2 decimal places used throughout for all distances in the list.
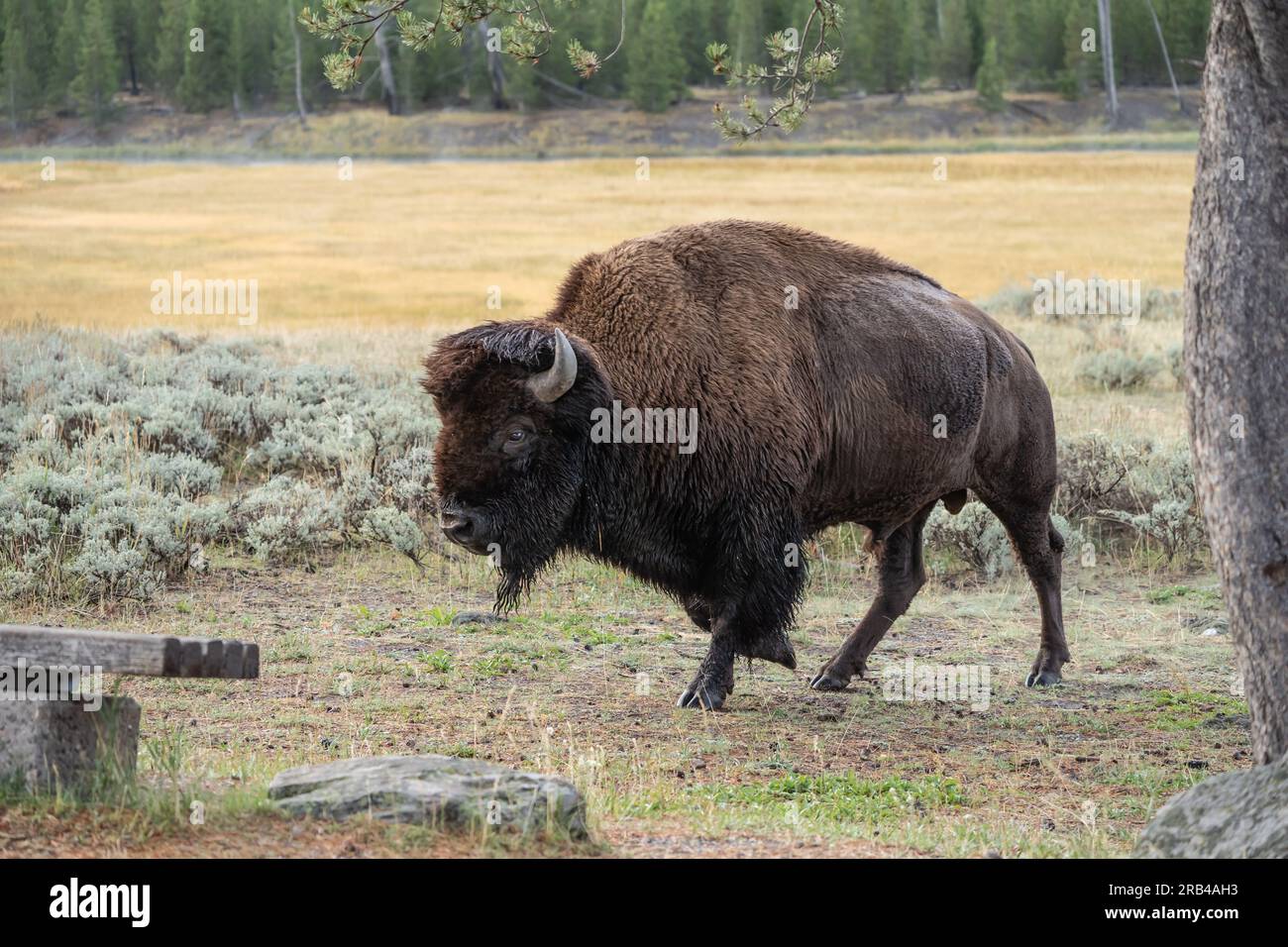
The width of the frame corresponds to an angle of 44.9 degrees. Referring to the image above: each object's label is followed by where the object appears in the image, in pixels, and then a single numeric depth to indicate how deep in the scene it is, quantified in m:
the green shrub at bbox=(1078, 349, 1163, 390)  16.88
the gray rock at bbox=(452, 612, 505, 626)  9.10
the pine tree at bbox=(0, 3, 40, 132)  32.81
